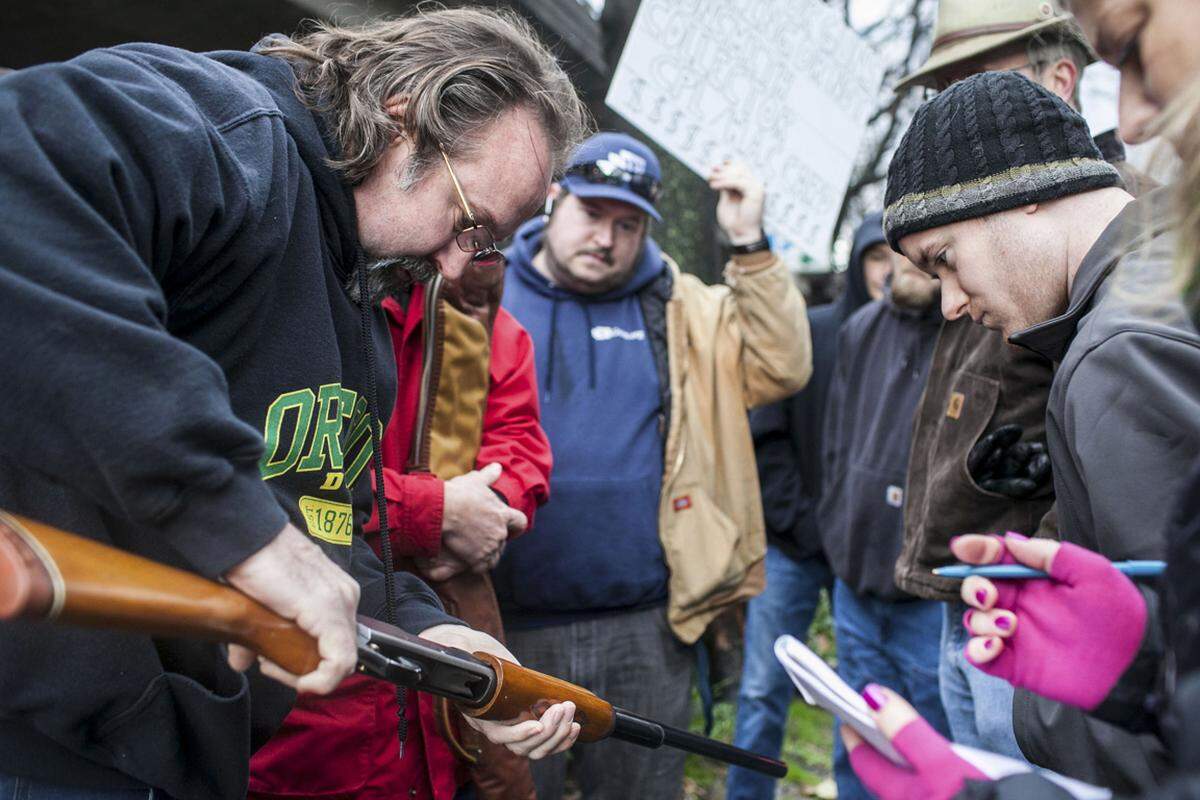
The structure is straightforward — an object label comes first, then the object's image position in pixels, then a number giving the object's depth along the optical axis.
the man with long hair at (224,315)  1.28
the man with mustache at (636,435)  3.48
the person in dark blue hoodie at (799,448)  4.46
